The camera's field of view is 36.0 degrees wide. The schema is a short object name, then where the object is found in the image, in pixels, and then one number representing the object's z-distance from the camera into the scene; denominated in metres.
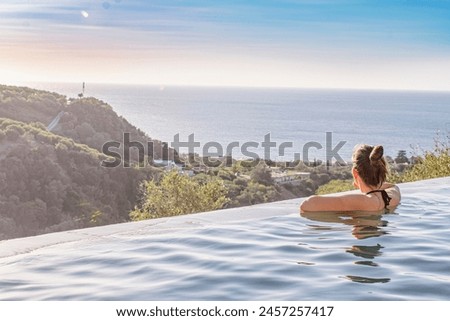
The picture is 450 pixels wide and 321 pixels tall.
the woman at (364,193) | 5.98
